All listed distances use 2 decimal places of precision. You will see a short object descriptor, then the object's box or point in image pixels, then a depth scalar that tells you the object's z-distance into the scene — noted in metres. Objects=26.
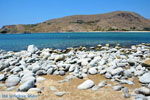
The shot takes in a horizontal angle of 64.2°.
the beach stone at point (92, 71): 6.64
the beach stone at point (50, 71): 6.79
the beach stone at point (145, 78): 5.62
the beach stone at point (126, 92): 4.58
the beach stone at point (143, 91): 4.60
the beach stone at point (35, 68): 6.79
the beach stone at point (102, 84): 5.35
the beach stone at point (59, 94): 4.75
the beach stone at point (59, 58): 9.11
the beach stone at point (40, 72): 6.66
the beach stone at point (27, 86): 4.96
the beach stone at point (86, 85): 5.24
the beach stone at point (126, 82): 5.60
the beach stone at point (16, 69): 7.02
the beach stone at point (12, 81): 5.56
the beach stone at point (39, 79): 5.94
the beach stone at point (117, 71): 6.28
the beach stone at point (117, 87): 5.04
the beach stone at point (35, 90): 4.90
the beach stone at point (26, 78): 5.69
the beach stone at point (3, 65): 7.78
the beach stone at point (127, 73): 6.26
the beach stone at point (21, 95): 4.47
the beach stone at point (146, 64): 7.45
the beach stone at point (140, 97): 4.33
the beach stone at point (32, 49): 12.64
